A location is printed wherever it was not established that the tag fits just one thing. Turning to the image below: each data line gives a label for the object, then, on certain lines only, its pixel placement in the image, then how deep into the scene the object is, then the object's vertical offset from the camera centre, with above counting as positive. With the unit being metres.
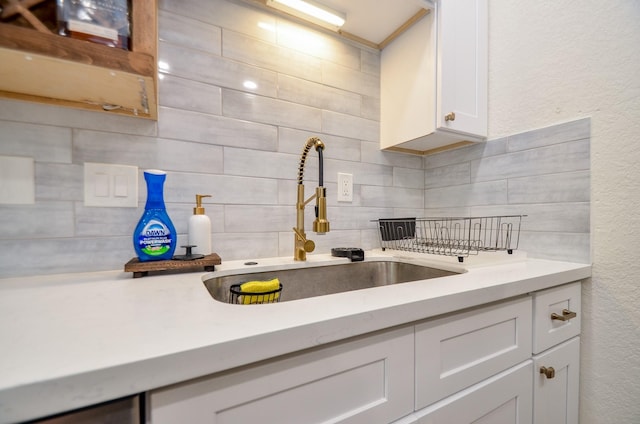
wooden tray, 0.70 -0.16
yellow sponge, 0.68 -0.21
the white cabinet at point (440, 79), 1.08 +0.55
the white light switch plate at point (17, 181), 0.69 +0.07
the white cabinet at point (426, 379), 0.37 -0.32
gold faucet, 0.91 -0.03
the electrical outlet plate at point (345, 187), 1.22 +0.09
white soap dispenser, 0.85 -0.07
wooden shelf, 0.50 +0.30
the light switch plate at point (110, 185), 0.78 +0.07
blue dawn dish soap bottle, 0.74 -0.06
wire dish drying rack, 1.13 -0.14
